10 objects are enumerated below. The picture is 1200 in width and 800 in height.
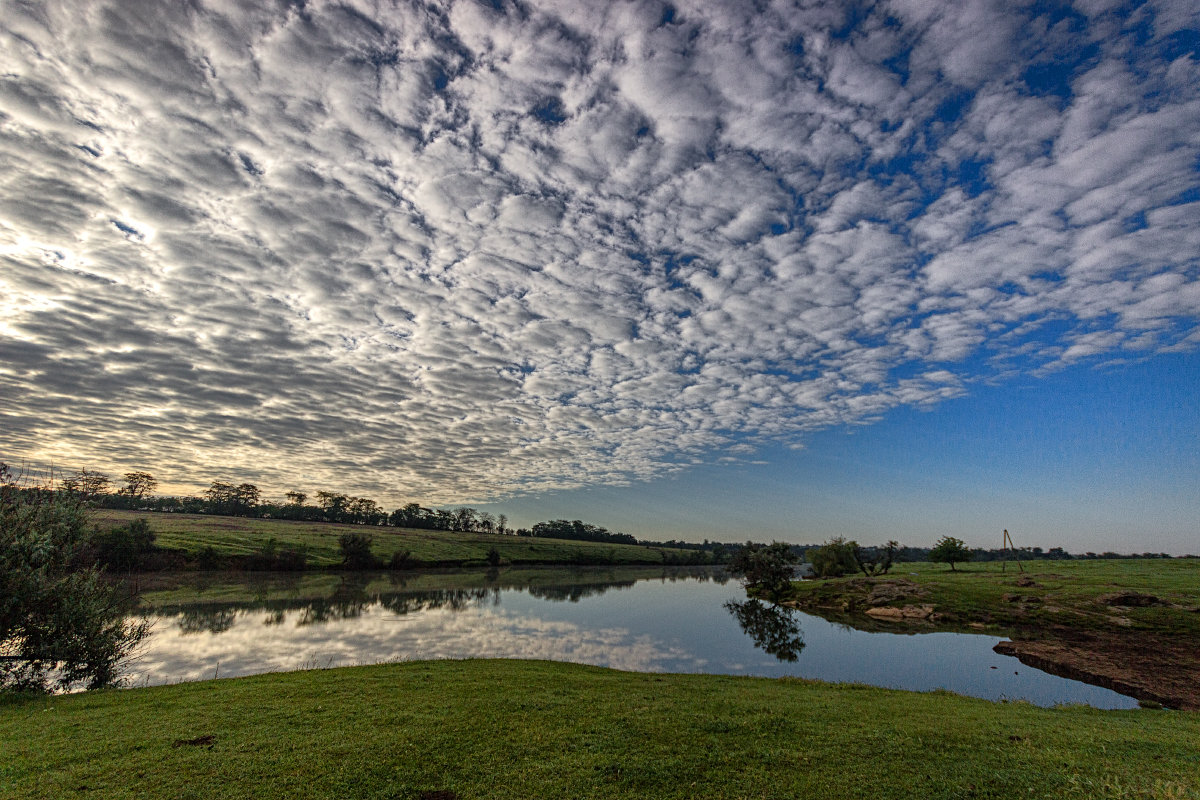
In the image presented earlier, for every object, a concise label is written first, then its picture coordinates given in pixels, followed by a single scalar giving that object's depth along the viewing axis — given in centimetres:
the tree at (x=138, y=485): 15712
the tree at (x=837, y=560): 9988
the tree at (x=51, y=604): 1794
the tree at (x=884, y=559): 8550
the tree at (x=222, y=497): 19162
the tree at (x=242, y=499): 19652
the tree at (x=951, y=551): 9044
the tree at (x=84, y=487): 2242
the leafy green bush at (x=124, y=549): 7512
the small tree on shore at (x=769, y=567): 7994
